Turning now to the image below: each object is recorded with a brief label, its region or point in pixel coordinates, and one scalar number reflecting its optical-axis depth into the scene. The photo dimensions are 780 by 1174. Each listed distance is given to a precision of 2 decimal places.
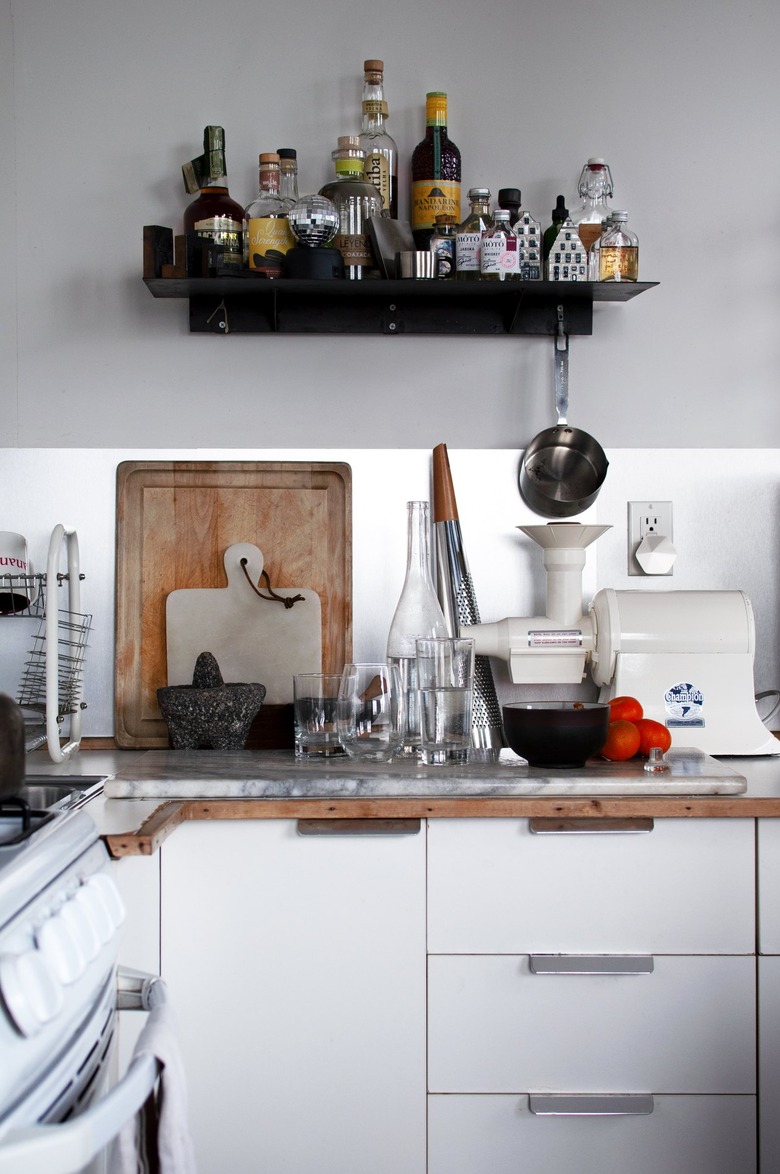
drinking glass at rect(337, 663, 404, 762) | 1.78
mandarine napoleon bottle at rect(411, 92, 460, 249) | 2.01
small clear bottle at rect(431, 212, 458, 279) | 1.98
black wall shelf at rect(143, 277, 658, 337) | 2.04
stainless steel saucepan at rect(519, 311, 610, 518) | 2.09
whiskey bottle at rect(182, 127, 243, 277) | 1.94
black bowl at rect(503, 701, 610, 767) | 1.66
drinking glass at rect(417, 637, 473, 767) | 1.72
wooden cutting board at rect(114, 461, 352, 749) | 2.06
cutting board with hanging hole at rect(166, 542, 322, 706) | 2.03
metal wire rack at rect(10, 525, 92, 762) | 1.77
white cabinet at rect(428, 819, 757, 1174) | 1.52
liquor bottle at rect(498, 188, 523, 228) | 1.99
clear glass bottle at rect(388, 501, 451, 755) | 1.93
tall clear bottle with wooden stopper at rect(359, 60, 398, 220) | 2.02
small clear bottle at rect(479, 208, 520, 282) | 1.96
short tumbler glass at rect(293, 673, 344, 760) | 1.76
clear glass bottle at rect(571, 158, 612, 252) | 2.03
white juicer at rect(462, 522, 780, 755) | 1.87
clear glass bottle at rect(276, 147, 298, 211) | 2.01
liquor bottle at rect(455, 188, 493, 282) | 1.98
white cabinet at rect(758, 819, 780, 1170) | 1.52
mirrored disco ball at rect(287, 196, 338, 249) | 1.90
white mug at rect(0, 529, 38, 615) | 1.99
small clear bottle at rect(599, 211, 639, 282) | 1.98
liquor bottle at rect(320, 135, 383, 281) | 1.99
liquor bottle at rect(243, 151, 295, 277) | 1.96
